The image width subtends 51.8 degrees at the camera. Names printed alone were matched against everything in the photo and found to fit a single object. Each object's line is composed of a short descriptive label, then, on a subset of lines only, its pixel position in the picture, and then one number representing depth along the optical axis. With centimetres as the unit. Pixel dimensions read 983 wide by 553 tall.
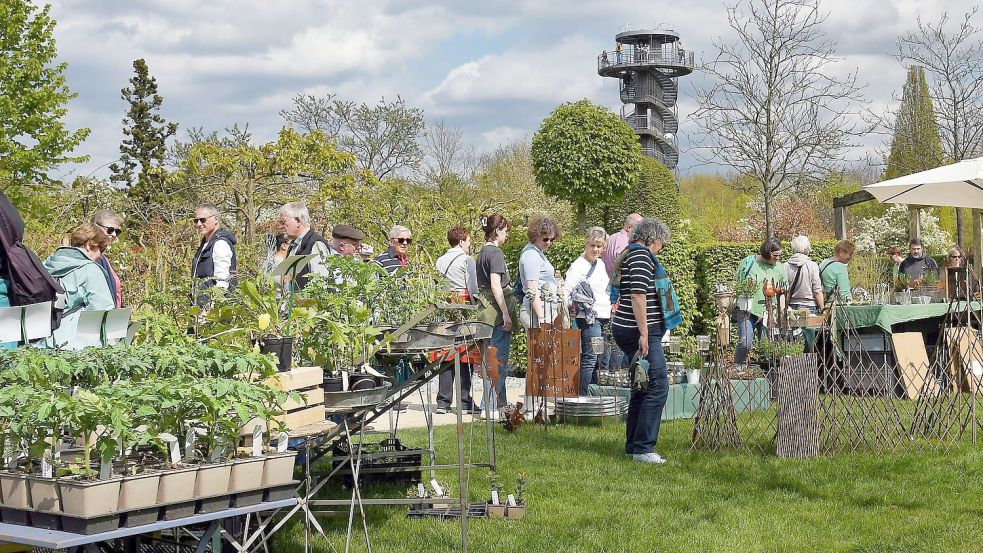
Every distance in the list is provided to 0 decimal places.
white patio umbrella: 846
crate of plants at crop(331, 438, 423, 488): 547
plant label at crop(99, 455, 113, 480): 287
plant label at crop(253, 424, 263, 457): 329
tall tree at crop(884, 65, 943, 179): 1927
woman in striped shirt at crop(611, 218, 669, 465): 628
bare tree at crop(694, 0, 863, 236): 1648
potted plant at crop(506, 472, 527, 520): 518
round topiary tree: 1691
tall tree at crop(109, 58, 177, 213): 3512
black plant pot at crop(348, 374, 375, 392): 406
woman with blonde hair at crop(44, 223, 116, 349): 534
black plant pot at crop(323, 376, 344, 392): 399
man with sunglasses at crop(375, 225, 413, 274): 780
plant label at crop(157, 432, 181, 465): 309
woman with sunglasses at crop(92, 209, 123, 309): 594
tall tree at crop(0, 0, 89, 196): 2017
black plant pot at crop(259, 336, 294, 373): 386
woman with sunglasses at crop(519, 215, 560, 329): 809
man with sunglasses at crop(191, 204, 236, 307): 669
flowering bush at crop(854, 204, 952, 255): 2552
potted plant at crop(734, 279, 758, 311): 921
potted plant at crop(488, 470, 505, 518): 518
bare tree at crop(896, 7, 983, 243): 1798
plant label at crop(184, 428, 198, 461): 315
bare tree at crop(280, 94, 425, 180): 3269
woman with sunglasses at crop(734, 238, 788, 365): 946
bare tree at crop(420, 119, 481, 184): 3388
